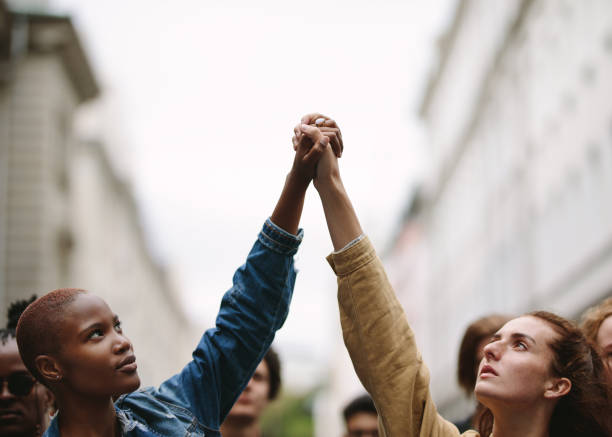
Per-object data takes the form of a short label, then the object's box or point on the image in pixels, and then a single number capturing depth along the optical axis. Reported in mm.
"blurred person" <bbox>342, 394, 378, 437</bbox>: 5250
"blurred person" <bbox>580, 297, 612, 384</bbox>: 3600
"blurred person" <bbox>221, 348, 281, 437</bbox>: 4582
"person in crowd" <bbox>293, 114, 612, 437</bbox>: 2883
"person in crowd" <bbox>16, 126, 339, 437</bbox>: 2746
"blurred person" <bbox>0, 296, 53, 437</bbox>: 3383
